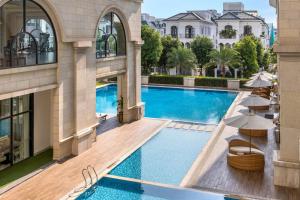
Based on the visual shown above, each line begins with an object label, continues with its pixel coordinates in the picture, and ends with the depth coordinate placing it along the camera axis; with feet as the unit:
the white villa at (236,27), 221.05
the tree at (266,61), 153.89
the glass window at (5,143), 44.32
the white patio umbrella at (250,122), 45.62
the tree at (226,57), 136.05
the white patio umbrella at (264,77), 91.90
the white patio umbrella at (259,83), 86.02
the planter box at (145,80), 136.36
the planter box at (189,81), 129.18
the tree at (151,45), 137.69
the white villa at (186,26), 222.48
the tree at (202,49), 161.68
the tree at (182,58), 140.67
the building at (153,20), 307.97
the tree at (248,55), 139.13
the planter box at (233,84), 124.08
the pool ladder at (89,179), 39.09
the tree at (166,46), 152.66
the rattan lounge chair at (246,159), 44.52
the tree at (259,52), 149.48
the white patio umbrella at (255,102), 66.40
